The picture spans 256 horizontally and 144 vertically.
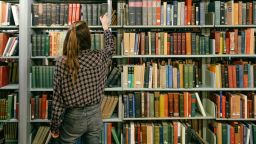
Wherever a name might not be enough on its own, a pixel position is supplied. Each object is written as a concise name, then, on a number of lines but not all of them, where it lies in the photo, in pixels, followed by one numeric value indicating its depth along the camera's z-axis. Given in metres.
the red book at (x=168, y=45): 3.13
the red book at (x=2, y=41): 3.13
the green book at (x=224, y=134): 3.13
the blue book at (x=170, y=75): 3.14
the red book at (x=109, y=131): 3.16
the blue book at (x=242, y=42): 3.12
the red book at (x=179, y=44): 3.13
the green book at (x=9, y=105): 3.16
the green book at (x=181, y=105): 3.15
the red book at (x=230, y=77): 3.13
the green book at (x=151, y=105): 3.14
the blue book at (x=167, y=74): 3.14
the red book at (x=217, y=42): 3.12
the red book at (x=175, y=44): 3.13
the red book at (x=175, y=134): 3.12
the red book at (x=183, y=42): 3.13
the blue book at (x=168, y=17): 3.14
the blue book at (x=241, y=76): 3.12
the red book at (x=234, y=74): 3.12
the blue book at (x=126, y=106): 3.12
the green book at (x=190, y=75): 3.14
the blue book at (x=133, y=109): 3.14
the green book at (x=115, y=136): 3.17
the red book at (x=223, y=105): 3.14
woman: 2.20
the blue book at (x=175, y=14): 3.14
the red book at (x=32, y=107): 3.15
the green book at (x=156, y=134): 3.12
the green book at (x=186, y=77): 3.14
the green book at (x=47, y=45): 3.13
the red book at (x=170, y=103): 3.15
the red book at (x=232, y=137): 3.12
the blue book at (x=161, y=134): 3.12
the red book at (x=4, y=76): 3.14
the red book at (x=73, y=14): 3.15
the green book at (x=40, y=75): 3.12
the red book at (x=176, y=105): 3.15
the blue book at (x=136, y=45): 3.12
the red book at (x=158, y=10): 3.12
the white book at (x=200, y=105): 3.18
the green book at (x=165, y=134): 3.12
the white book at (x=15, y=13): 3.15
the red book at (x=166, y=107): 3.15
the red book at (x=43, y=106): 3.15
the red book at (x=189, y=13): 3.14
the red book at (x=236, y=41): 3.11
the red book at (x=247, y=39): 3.11
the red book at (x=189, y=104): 3.16
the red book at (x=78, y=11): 3.15
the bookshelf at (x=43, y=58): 3.06
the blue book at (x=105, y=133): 3.15
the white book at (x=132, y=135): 3.11
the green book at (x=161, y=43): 3.12
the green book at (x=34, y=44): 3.13
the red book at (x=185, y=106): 3.15
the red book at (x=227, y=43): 3.12
